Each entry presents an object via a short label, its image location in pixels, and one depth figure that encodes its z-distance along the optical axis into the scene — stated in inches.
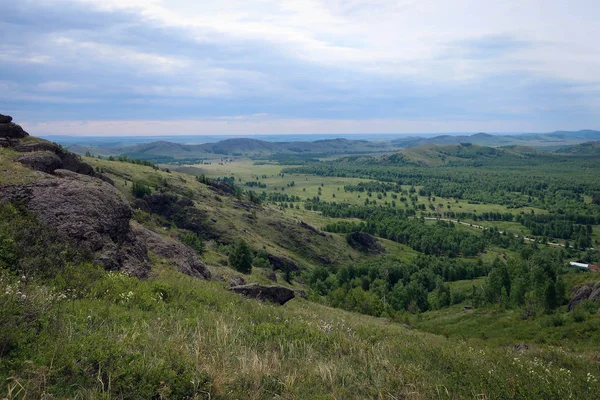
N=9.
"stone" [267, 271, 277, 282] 2481.8
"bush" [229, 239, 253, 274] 2401.6
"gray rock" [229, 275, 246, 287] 1164.2
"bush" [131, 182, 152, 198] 4640.8
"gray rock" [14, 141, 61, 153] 1147.9
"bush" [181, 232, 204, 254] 2644.9
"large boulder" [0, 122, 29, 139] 1296.8
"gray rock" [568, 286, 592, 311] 2228.1
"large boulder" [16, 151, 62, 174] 927.7
